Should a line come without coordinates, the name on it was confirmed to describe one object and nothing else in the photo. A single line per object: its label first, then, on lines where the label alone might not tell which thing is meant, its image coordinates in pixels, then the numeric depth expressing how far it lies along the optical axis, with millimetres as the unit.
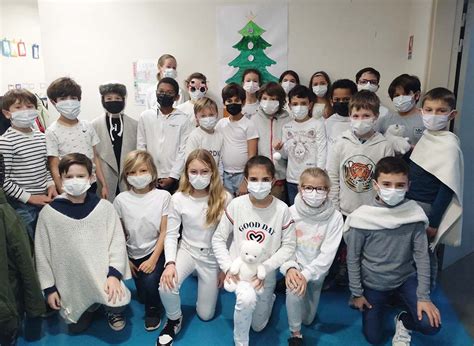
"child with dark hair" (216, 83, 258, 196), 2717
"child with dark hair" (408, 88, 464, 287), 2037
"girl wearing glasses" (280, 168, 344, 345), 1967
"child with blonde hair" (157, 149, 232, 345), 2172
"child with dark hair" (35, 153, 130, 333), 2000
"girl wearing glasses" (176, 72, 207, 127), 3153
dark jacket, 1777
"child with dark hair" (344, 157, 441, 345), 1889
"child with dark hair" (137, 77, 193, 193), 2732
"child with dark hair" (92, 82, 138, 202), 2668
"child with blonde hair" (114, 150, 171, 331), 2199
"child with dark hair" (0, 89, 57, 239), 2168
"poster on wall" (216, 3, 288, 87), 3547
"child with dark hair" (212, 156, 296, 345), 2021
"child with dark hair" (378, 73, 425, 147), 2504
